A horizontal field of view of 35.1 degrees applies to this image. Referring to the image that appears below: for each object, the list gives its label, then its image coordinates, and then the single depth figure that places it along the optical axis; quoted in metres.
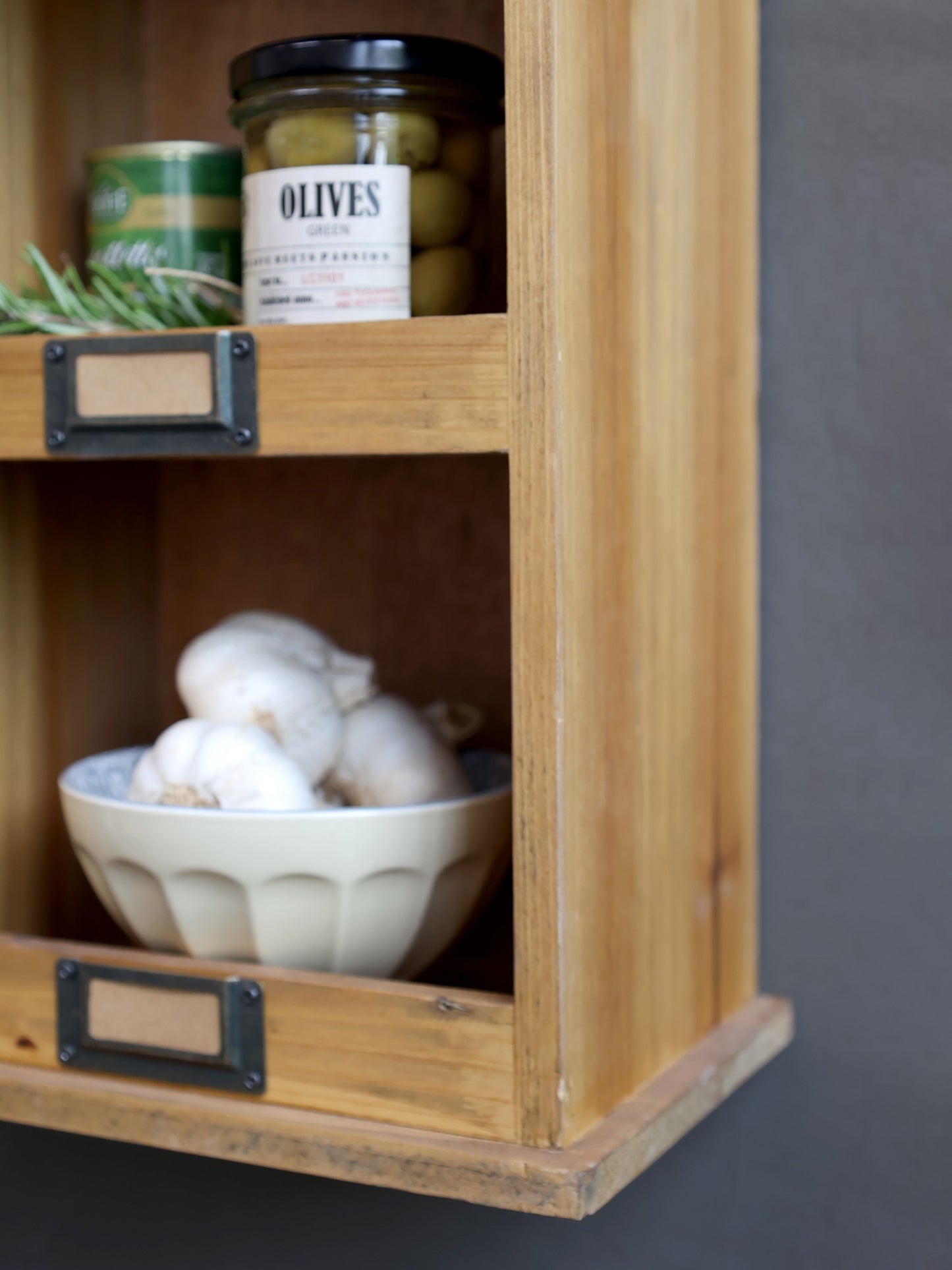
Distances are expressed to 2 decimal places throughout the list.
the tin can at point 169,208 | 0.70
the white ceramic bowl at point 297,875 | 0.62
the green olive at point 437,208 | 0.63
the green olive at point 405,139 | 0.61
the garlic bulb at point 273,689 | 0.67
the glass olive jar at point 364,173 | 0.59
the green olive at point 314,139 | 0.61
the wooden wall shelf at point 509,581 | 0.55
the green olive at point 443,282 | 0.63
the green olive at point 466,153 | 0.64
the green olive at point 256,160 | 0.64
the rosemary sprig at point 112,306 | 0.67
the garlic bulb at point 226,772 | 0.63
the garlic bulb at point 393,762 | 0.68
